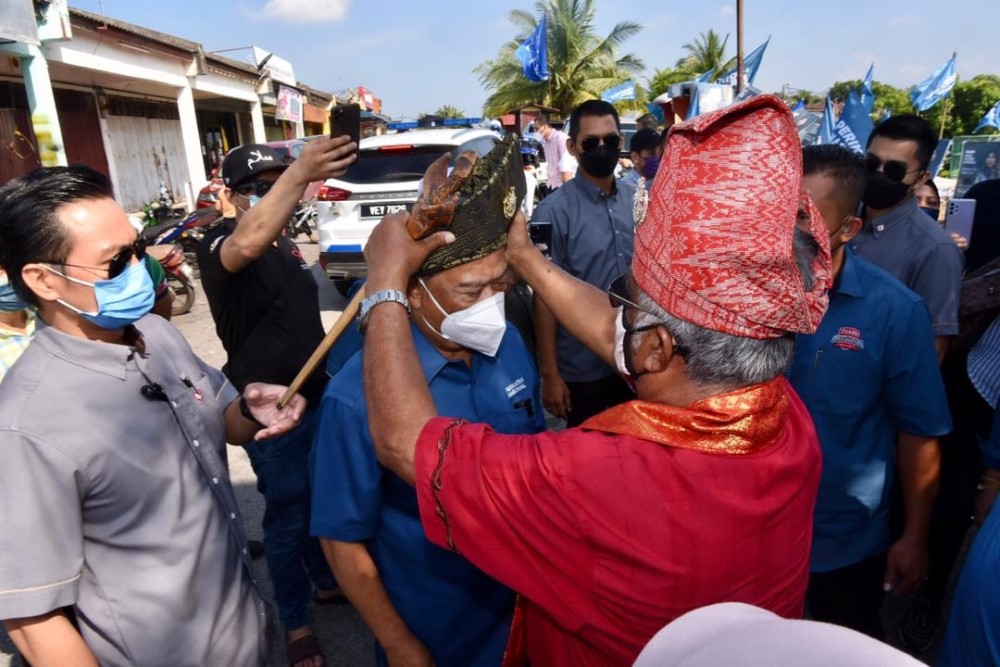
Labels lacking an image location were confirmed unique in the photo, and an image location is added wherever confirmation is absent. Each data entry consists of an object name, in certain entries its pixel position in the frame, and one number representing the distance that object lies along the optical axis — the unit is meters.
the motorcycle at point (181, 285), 7.54
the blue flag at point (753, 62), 9.73
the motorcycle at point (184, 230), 8.89
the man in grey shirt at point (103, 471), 1.29
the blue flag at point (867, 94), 5.27
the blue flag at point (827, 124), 6.07
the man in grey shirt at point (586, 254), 3.45
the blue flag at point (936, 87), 12.52
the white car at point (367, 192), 7.14
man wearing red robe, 1.09
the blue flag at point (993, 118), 12.18
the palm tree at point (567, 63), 28.41
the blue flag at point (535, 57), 13.83
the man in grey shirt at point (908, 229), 2.60
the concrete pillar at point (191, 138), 14.94
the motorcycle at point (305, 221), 12.36
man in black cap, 2.55
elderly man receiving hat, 1.48
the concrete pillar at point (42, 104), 9.16
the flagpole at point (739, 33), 13.34
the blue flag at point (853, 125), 4.85
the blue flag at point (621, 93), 14.87
